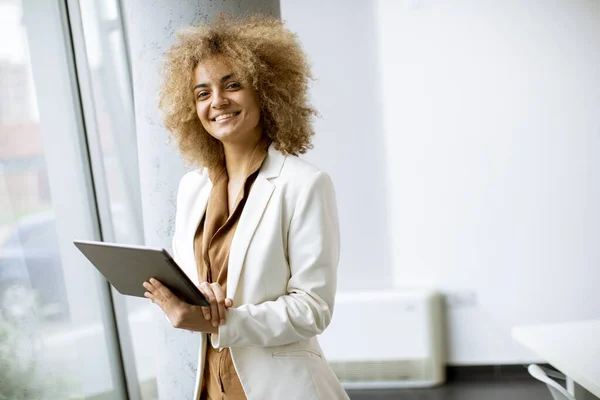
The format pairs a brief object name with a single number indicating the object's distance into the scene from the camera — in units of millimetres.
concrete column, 2297
